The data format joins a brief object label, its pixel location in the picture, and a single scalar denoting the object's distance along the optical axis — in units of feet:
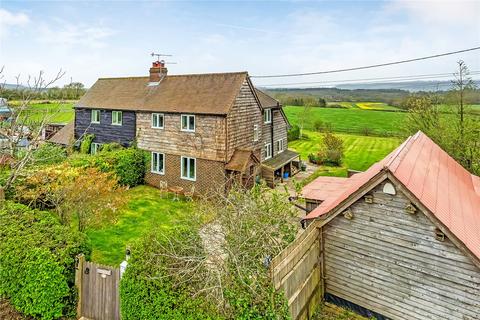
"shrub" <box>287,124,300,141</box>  151.33
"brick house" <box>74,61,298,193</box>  64.75
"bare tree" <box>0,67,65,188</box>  41.65
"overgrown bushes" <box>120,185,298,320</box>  21.15
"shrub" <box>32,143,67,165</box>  58.04
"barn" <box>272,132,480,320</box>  23.76
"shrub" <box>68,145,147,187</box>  61.93
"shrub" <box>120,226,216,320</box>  21.71
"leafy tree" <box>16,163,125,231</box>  38.86
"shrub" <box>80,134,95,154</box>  84.49
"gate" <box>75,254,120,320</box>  27.17
